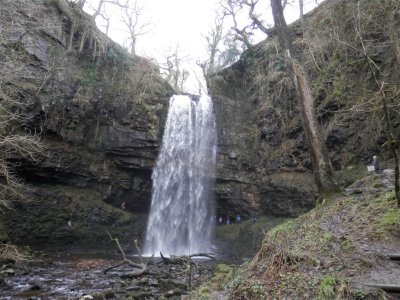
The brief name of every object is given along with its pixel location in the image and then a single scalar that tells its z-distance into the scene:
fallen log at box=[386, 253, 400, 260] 4.58
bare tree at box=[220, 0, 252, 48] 19.19
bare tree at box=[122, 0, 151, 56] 27.62
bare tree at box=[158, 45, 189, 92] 27.03
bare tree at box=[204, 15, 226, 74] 27.22
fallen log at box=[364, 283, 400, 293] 3.79
